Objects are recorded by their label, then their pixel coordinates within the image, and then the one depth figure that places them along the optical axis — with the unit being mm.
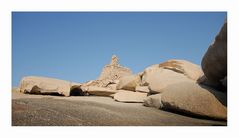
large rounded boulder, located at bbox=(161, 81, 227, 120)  3636
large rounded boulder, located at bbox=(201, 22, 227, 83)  3434
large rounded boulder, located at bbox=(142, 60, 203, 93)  4871
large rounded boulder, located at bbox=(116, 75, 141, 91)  6194
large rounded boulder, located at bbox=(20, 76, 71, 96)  5320
